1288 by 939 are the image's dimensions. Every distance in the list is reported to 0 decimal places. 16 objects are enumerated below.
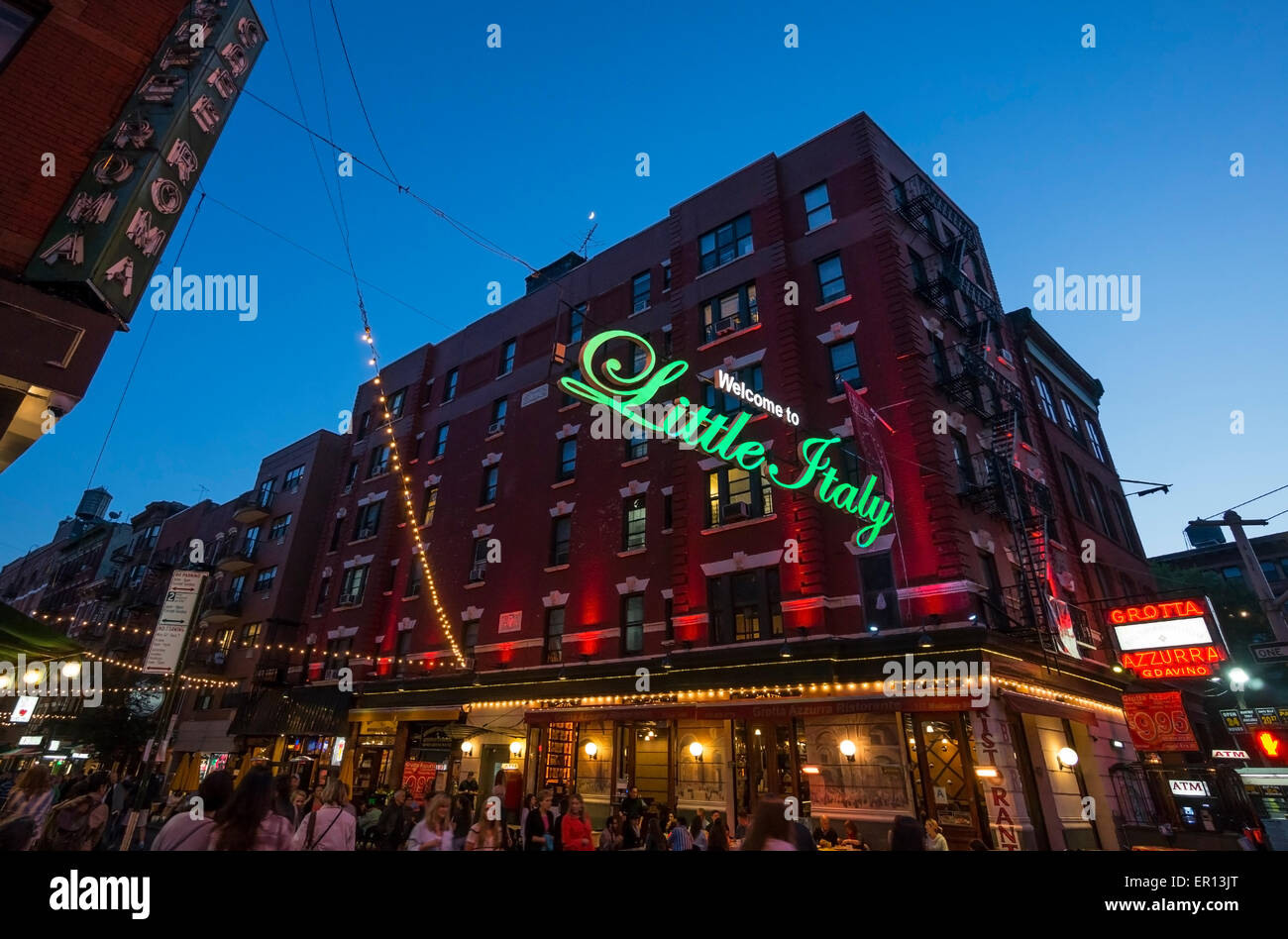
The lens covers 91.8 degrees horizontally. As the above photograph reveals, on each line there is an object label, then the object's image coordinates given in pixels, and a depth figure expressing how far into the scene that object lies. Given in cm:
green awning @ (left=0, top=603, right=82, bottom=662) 868
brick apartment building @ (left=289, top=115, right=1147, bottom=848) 1512
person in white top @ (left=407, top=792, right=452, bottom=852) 671
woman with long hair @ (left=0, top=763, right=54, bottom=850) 744
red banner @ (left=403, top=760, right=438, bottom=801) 2227
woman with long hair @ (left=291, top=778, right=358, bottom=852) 657
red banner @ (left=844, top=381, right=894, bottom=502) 1455
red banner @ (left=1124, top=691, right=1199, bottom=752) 1723
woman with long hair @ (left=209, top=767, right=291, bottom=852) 431
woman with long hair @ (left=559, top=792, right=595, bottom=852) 883
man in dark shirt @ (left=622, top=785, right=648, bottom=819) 1493
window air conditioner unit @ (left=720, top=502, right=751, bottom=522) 1852
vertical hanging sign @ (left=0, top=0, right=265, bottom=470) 813
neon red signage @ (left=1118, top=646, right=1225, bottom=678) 1603
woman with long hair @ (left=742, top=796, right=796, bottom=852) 475
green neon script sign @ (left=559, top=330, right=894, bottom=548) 1167
